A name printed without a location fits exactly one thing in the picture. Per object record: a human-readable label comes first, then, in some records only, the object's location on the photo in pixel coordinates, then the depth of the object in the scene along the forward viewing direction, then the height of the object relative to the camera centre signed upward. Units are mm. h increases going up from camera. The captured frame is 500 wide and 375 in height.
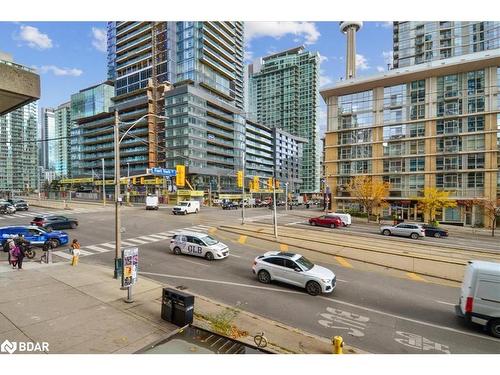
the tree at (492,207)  36156 -3106
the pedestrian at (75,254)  15305 -3825
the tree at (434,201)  40362 -2512
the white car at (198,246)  17578 -4024
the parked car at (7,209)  39031 -3486
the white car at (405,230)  29234 -4984
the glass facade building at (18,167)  106431 +7037
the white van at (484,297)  9133 -3760
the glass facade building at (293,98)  158750 +50366
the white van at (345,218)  37469 -4617
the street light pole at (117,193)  13508 -448
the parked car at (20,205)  43038 -3292
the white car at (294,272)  12289 -4083
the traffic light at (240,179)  34422 +582
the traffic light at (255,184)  35969 -43
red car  35750 -4834
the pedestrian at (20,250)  14204 -3396
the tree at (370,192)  43938 -1318
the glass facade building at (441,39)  65875 +35626
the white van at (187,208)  43472 -3885
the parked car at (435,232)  31094 -5384
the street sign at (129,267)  10398 -3142
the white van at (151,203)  49969 -3433
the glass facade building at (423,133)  43000 +8694
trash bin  8688 -3908
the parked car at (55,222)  25844 -3646
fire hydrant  7336 -4221
